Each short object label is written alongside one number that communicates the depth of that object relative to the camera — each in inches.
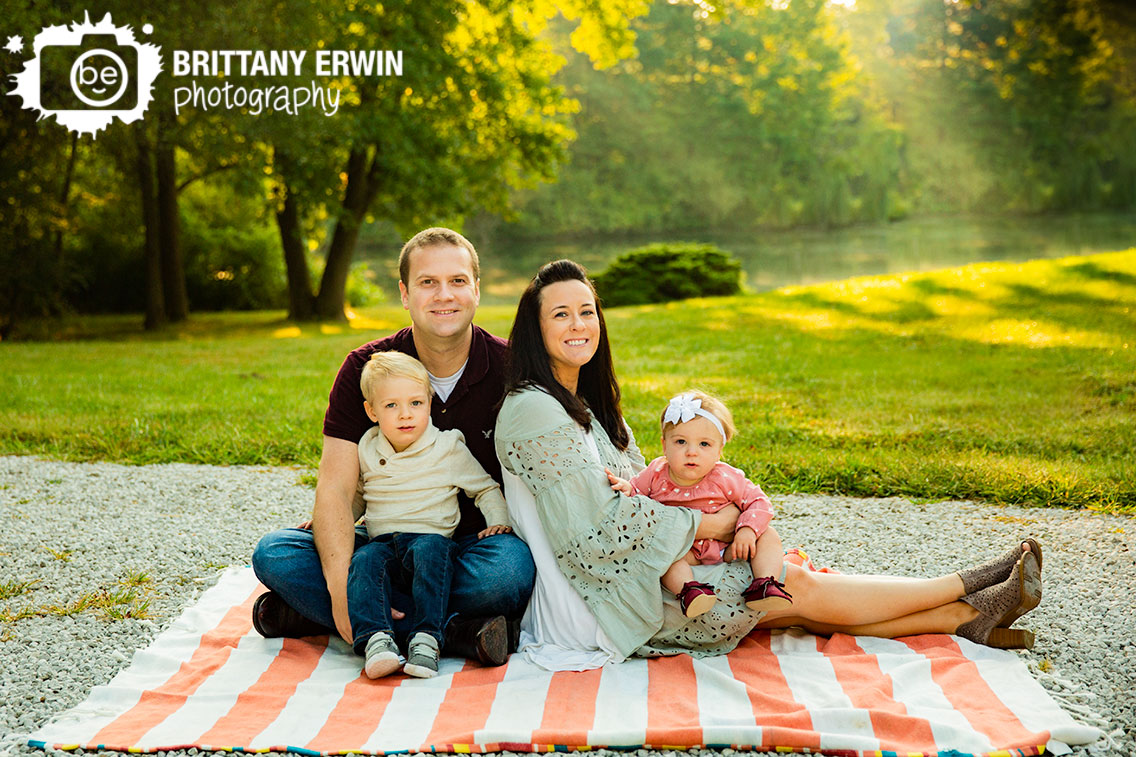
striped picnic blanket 109.0
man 131.4
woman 125.6
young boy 128.6
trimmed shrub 771.4
